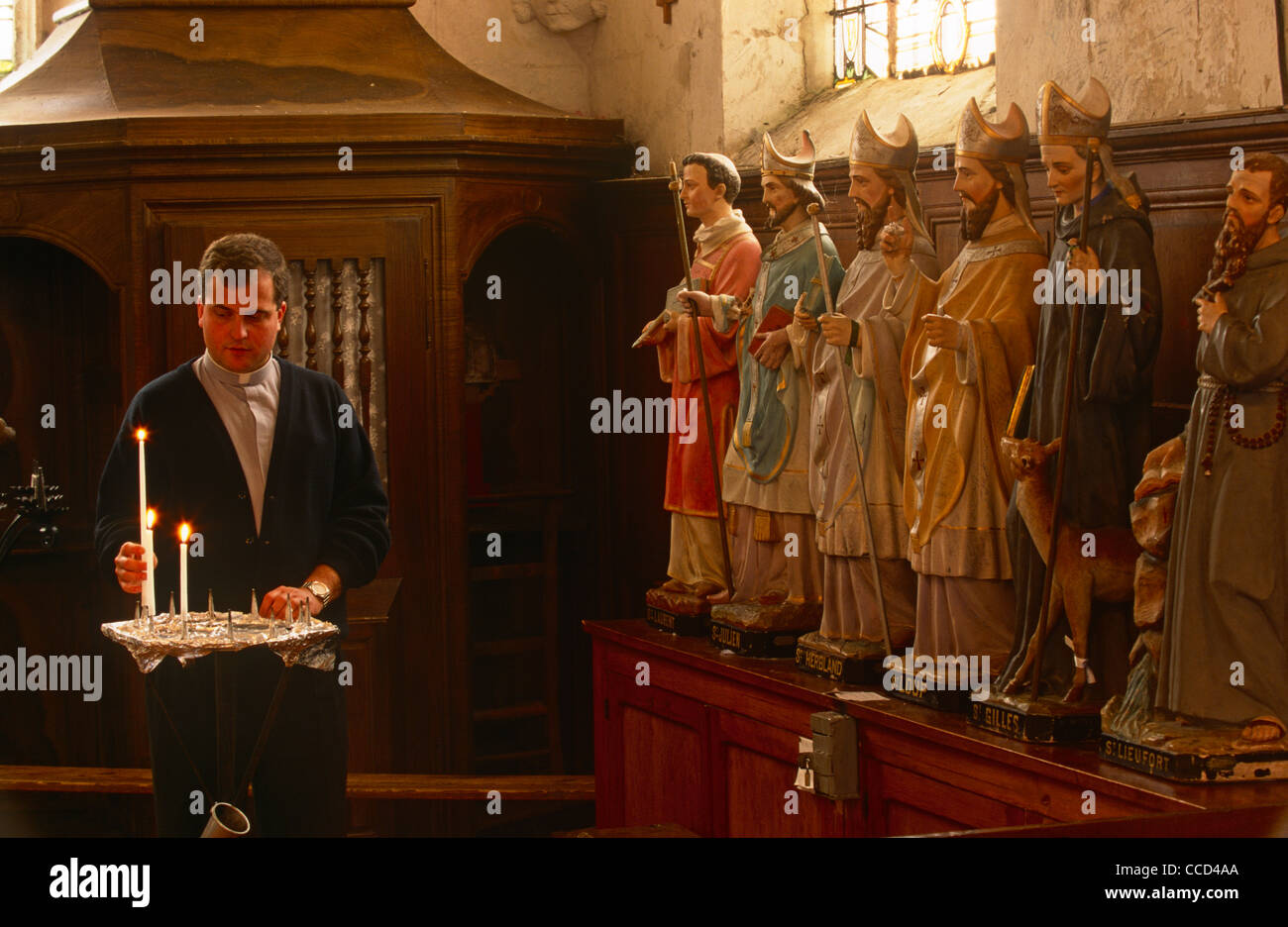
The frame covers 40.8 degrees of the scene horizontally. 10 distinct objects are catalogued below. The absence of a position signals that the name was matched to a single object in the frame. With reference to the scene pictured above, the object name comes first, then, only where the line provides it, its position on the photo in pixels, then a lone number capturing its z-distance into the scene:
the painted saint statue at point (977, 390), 4.48
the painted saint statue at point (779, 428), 5.43
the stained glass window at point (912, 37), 6.73
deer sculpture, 4.15
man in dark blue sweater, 3.58
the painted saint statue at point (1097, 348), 4.05
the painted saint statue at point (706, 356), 5.78
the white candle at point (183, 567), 3.16
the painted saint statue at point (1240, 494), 3.69
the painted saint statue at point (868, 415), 4.98
